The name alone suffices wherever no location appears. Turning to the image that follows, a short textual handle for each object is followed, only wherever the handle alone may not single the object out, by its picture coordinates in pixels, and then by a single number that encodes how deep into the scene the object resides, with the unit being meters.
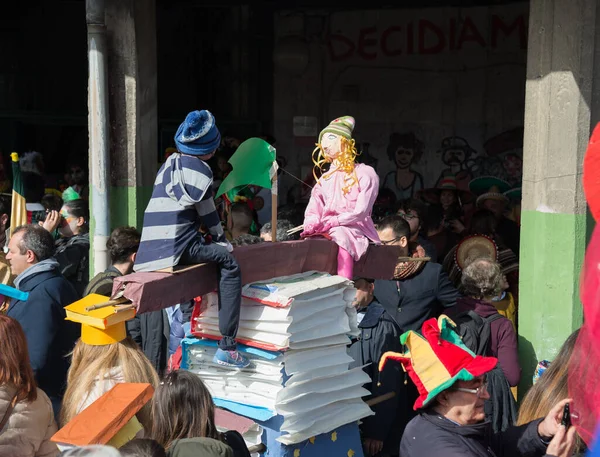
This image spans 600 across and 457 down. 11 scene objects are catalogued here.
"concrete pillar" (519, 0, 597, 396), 6.50
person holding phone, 3.81
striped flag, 7.25
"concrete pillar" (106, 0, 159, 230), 7.30
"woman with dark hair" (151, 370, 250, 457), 3.81
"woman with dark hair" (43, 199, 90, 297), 7.33
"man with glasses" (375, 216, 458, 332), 6.45
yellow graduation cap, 4.23
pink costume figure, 5.26
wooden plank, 4.20
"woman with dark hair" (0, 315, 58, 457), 4.09
